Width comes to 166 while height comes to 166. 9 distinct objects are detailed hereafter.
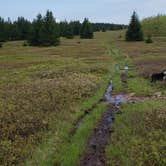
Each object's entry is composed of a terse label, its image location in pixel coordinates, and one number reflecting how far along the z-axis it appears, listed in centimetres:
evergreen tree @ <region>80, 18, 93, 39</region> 6783
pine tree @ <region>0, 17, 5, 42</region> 5997
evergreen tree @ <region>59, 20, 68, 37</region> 7407
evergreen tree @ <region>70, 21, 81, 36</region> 7823
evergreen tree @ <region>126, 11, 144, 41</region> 5604
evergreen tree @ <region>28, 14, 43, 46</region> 5442
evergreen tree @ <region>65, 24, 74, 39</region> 7080
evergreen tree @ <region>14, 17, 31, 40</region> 6851
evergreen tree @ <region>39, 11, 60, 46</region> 5274
